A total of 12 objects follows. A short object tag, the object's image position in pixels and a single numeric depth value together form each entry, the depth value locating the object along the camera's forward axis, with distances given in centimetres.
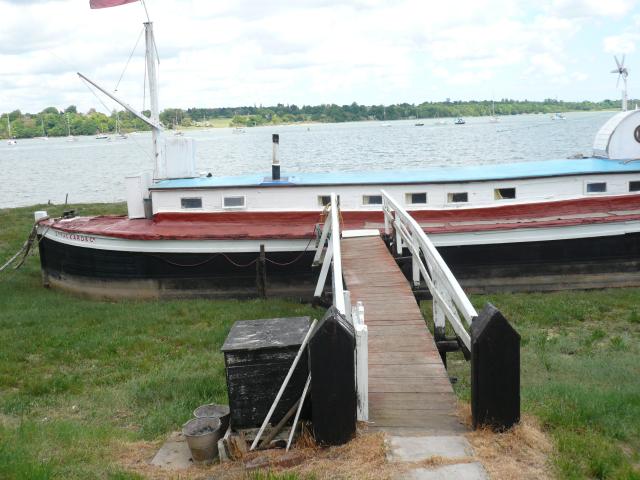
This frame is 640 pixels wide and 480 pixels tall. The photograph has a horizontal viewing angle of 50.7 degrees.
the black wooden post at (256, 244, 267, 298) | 1700
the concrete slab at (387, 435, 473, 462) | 554
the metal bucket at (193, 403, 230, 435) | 660
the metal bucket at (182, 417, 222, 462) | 618
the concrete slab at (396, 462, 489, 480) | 519
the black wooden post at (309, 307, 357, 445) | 580
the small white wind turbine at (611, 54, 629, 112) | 2430
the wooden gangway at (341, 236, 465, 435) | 645
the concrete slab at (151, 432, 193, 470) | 623
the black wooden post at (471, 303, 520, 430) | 589
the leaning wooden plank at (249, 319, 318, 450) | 615
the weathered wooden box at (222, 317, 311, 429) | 627
